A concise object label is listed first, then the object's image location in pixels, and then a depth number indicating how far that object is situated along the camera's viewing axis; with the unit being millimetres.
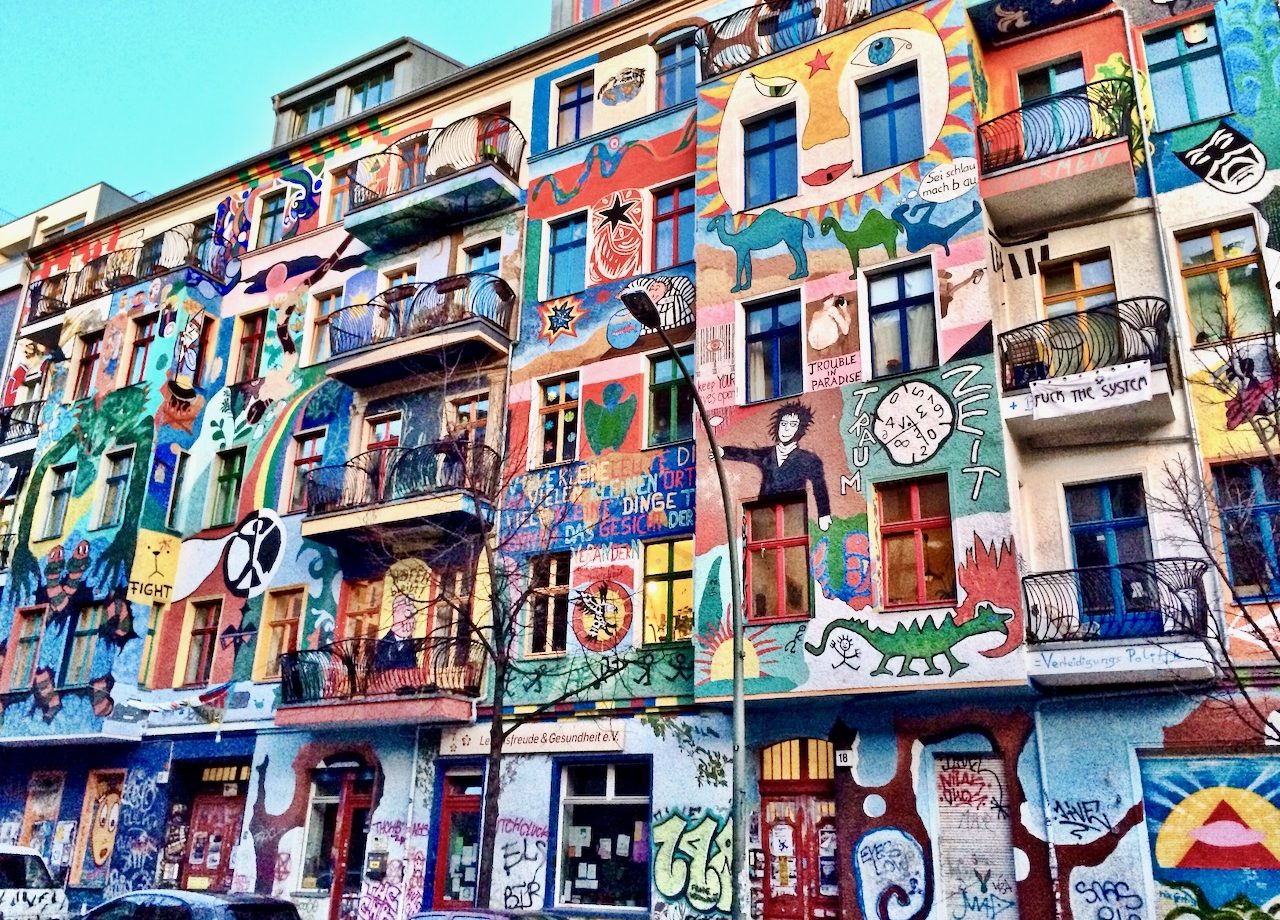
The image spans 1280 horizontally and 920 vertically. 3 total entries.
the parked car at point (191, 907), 12062
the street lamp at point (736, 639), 12664
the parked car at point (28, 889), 17125
